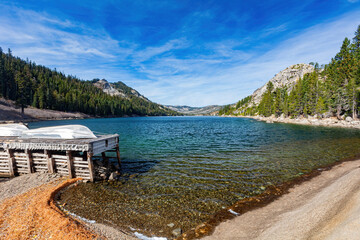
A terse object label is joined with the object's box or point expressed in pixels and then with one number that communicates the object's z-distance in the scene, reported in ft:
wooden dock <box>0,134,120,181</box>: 47.15
